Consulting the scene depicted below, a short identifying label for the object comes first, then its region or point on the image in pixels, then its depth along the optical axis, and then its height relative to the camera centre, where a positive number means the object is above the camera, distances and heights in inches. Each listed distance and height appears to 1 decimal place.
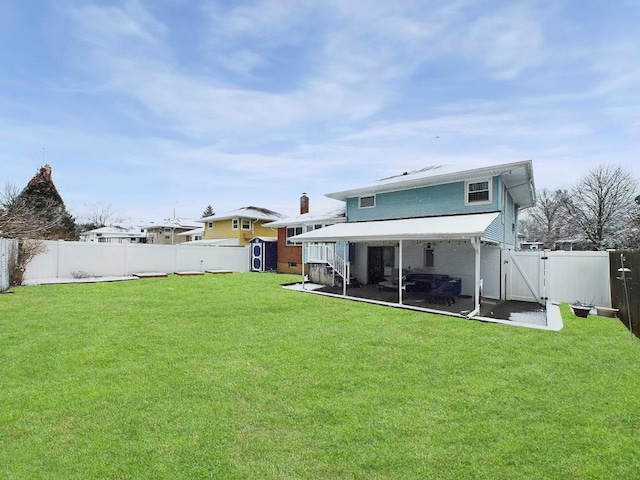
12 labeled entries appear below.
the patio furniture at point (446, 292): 490.9 -63.4
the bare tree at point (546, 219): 1668.3 +147.5
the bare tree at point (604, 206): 1343.5 +169.3
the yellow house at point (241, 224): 1169.5 +84.1
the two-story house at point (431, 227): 517.7 +33.0
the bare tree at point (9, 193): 1322.6 +222.3
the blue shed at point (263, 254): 1034.7 -16.2
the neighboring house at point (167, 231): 1729.8 +91.3
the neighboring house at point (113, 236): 1806.7 +72.5
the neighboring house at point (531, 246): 1209.1 +5.7
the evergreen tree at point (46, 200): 1126.5 +164.7
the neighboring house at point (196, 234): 1490.4 +65.1
